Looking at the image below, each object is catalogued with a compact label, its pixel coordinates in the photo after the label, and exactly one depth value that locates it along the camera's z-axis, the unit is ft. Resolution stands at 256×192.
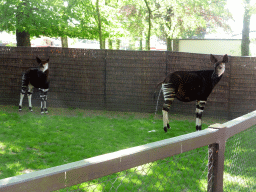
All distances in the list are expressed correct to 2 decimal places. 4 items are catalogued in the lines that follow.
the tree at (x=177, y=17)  56.19
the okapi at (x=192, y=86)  22.67
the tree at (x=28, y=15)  34.53
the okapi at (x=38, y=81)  28.71
